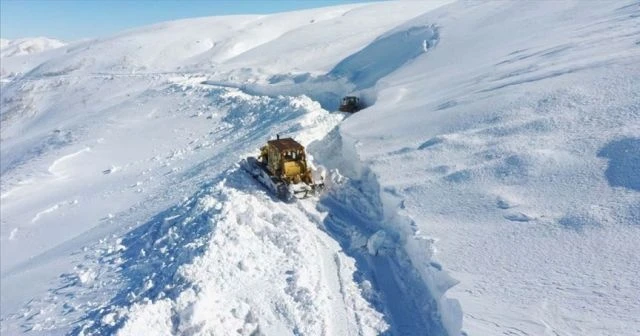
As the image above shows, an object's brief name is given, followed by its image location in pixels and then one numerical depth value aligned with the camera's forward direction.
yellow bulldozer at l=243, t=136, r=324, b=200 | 13.77
